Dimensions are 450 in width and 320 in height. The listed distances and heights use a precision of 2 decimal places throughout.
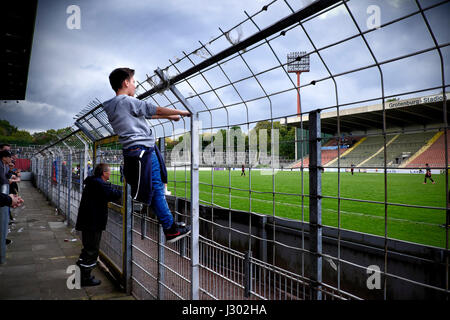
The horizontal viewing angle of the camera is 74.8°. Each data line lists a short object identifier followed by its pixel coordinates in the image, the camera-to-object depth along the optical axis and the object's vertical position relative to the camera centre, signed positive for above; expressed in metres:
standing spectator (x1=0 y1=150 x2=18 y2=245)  4.58 -0.06
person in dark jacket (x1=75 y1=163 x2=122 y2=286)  3.79 -0.63
